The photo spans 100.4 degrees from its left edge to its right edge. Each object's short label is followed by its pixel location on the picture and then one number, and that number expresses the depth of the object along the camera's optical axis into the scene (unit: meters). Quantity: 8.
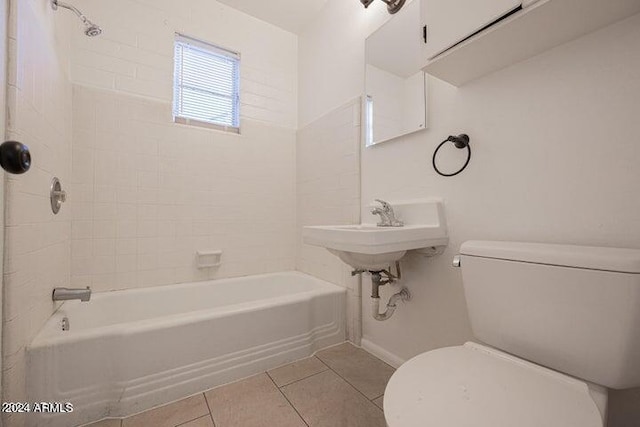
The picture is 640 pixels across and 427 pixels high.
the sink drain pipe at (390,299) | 1.41
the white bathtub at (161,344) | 1.13
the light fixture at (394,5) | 1.52
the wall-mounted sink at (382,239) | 1.10
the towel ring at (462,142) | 1.21
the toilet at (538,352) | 0.61
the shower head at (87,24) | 1.37
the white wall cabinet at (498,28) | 0.79
